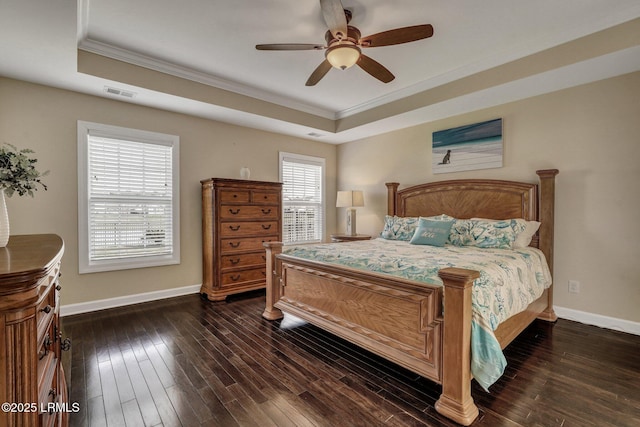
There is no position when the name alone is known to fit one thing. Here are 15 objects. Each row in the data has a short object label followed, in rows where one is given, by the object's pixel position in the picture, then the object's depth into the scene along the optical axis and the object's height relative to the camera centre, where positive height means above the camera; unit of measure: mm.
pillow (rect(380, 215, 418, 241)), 3965 -239
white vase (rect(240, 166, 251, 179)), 4402 +545
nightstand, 4844 -437
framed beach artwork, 3779 +824
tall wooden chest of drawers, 3963 -292
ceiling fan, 2141 +1313
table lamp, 5066 +130
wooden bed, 1739 -689
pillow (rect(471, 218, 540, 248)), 3189 -220
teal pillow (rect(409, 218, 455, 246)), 3404 -259
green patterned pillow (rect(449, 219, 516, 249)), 3119 -257
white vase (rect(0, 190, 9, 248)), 1425 -64
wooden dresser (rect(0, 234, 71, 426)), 851 -386
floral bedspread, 1748 -452
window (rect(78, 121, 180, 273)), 3451 +156
